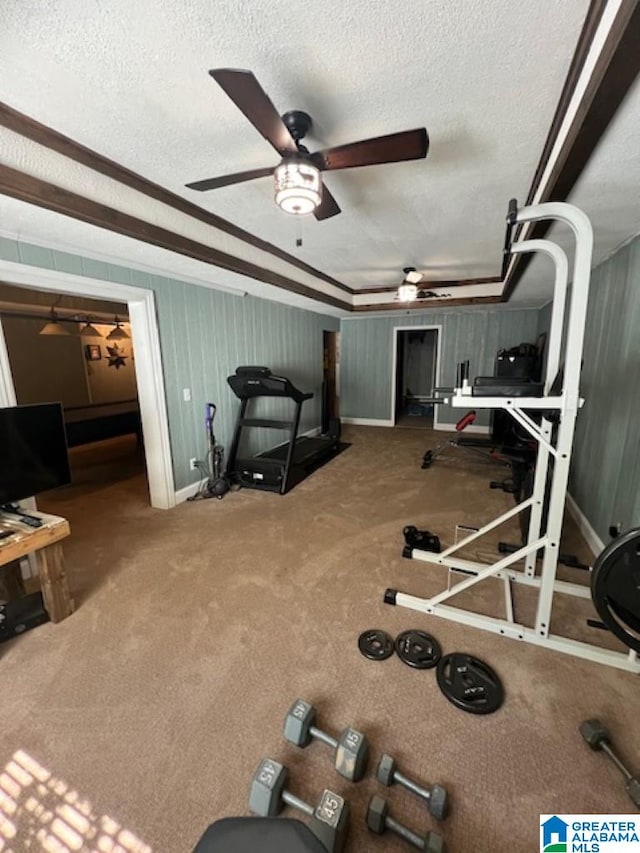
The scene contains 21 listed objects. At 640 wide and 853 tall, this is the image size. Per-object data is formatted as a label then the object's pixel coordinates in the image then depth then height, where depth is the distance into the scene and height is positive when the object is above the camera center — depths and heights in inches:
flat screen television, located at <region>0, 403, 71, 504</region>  75.6 -19.1
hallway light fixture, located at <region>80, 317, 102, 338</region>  233.9 +22.8
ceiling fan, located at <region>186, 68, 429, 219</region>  47.0 +31.8
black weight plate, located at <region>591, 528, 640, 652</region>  42.5 -28.7
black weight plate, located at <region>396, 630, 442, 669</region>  66.6 -56.5
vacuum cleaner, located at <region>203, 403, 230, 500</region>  145.9 -45.5
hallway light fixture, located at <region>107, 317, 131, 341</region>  241.0 +21.1
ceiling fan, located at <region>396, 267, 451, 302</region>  150.6 +31.8
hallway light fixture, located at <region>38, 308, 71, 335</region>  213.5 +22.1
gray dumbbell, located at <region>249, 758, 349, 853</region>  40.3 -53.1
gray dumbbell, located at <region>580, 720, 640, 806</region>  47.6 -55.6
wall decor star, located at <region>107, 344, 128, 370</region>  294.8 +5.7
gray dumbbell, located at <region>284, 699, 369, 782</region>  47.9 -53.7
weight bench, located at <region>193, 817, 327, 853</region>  25.8 -35.9
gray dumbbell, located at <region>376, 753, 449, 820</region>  43.9 -55.1
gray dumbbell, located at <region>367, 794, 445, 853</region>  40.5 -55.1
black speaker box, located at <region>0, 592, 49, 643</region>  73.7 -53.5
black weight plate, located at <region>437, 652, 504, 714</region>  58.4 -56.5
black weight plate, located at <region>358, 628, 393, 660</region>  68.3 -56.5
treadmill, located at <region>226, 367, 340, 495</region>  149.1 -39.8
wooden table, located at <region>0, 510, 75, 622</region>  71.2 -40.4
